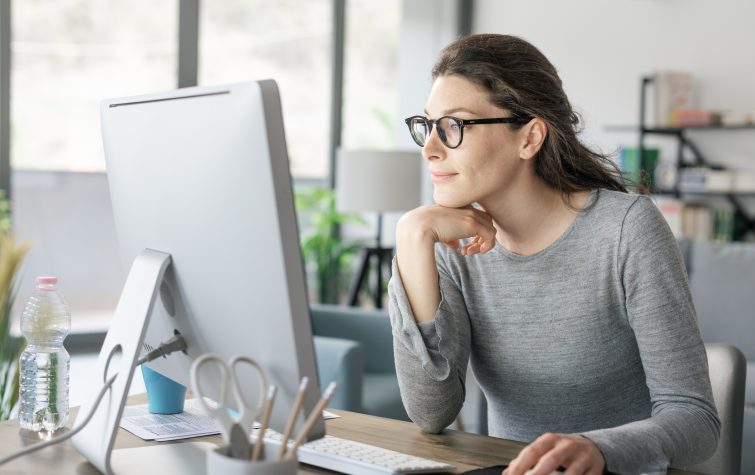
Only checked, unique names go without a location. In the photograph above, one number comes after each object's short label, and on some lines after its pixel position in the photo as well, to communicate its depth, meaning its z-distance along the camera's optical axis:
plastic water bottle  1.97
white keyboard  1.74
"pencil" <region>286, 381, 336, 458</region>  1.52
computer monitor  1.55
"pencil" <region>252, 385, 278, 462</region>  1.52
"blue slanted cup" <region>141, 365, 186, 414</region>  2.04
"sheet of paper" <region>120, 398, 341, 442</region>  1.92
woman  2.02
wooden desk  1.79
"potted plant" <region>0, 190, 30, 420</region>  2.66
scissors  1.55
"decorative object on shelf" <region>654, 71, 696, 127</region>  5.87
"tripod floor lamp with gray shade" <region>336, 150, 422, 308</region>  4.84
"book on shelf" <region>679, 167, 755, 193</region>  5.64
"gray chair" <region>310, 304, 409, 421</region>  3.41
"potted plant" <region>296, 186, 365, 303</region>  6.36
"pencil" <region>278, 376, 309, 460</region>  1.52
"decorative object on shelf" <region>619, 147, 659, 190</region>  6.05
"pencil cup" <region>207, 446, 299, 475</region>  1.51
